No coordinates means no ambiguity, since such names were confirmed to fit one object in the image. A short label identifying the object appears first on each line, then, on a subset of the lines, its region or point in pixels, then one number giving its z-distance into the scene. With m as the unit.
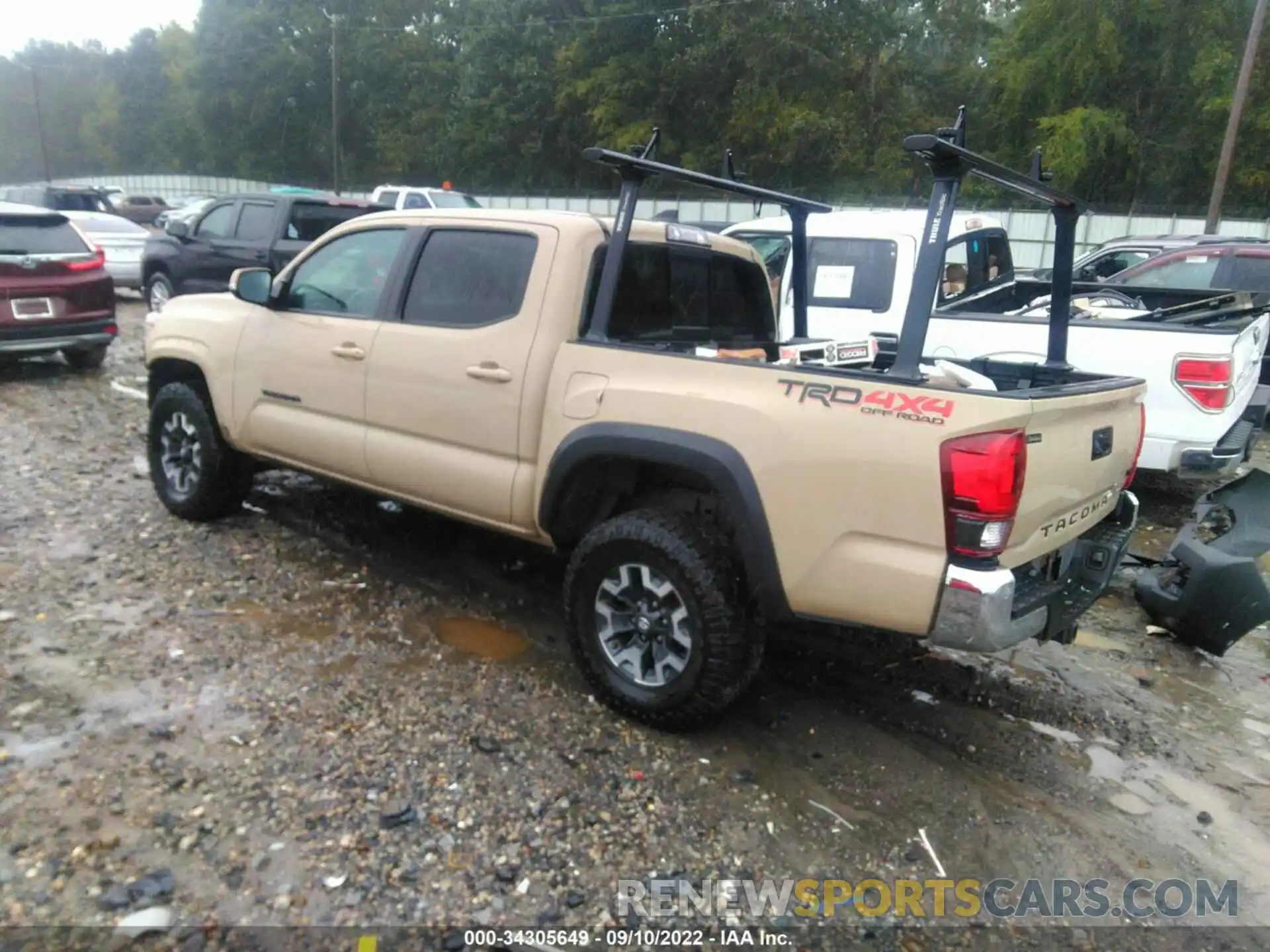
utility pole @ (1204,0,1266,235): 19.73
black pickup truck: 10.05
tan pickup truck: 2.79
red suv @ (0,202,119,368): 8.57
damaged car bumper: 4.05
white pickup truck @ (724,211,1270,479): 5.51
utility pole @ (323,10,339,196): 38.94
